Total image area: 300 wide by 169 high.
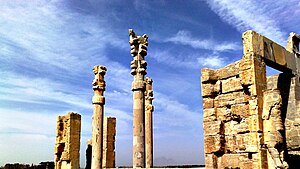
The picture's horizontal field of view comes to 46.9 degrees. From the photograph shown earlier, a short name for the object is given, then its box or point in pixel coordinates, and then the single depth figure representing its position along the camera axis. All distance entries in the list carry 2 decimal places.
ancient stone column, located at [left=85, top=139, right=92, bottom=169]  21.14
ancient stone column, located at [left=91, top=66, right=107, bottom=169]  17.55
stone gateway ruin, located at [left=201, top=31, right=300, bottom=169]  9.52
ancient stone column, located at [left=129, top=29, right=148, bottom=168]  15.09
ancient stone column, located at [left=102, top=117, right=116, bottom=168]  19.97
